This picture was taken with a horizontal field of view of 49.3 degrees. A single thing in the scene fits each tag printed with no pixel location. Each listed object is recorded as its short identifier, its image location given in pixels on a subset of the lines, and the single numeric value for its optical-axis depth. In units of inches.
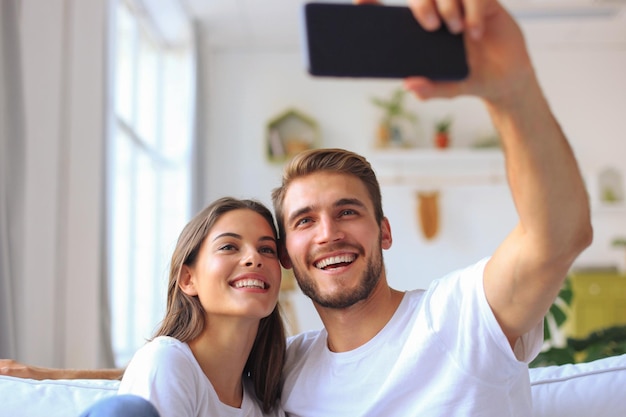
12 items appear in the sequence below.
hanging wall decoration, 230.5
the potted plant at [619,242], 219.1
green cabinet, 213.2
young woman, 60.4
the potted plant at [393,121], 230.1
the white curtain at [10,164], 90.0
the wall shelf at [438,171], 234.8
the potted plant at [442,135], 231.0
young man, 31.4
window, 191.9
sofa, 59.8
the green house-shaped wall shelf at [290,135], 231.3
